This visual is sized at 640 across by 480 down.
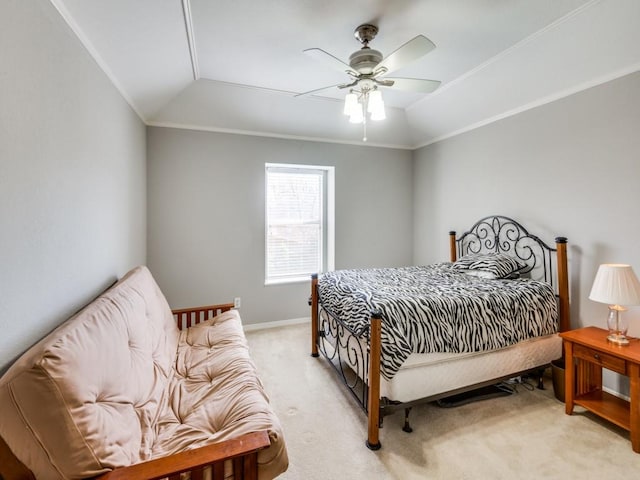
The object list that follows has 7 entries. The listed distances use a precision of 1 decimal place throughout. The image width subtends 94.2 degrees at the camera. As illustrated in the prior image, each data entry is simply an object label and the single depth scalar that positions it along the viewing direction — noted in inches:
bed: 71.9
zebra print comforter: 72.9
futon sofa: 33.9
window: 152.3
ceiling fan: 68.4
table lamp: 73.3
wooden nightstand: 68.6
